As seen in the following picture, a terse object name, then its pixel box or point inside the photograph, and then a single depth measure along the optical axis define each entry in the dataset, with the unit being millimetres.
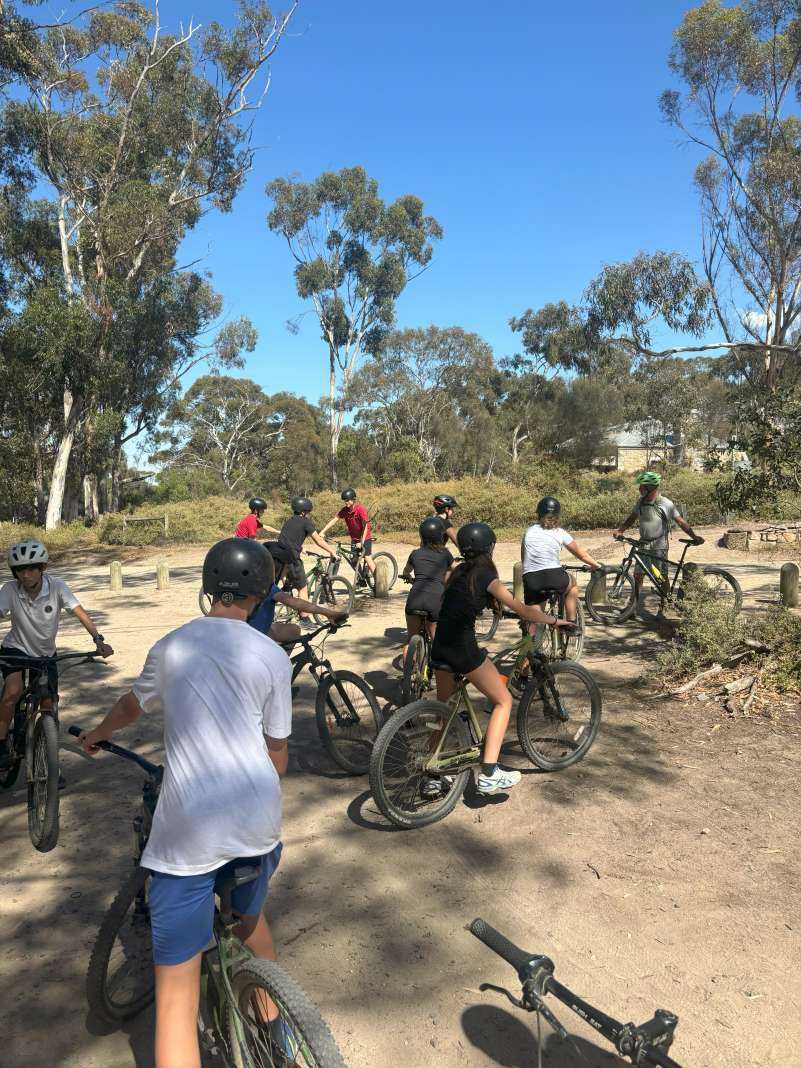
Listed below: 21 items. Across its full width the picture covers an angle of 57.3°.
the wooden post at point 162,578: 14055
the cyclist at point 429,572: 6188
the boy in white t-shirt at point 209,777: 1930
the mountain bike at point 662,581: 8664
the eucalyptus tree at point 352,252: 38344
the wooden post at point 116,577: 13844
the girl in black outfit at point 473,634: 4293
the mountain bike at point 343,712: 4996
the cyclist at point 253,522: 9921
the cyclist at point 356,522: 11266
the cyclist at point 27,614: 4414
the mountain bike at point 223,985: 1858
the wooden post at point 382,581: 12227
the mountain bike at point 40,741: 4012
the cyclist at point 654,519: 8891
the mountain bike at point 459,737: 4176
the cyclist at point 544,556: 6766
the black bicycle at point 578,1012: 2016
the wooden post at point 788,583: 9250
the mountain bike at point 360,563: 11734
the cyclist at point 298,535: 9328
